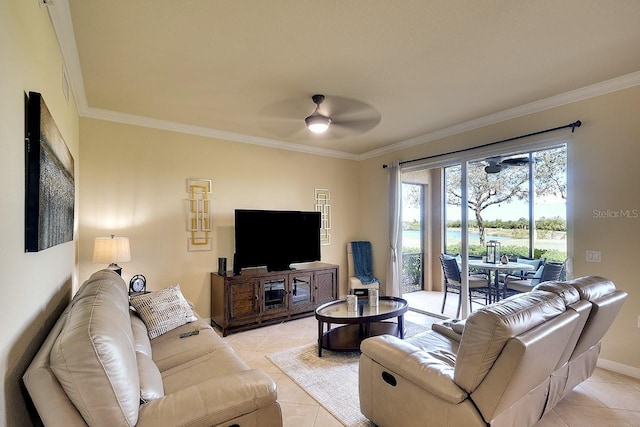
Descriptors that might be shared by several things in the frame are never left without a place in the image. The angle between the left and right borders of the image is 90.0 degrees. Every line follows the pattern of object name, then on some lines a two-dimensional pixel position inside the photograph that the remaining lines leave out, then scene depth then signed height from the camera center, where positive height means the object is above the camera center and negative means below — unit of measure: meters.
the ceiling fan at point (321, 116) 3.29 +1.25
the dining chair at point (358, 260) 5.69 -0.75
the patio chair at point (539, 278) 3.48 -0.68
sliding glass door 3.54 +0.19
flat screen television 4.27 -0.27
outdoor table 3.93 -0.61
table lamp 3.23 -0.31
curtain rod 3.25 +0.94
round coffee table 3.20 -1.01
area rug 2.39 -1.42
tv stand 4.01 -1.03
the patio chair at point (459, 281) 4.34 -0.84
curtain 5.23 -0.16
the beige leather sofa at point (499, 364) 1.55 -0.83
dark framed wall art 1.39 +0.21
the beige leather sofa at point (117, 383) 1.12 -0.66
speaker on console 4.18 -0.60
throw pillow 2.67 -0.79
